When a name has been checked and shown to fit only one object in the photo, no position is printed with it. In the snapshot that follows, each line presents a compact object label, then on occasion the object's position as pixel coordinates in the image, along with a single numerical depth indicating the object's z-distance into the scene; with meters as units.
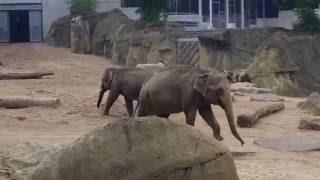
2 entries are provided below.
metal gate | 31.11
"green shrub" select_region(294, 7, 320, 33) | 28.64
